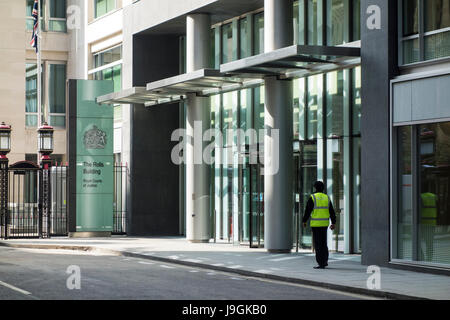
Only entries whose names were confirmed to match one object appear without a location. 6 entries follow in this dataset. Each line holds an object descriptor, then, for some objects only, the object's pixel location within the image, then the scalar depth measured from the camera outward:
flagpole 37.44
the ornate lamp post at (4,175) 28.56
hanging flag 36.83
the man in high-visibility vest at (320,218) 18.53
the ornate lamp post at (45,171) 28.88
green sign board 30.14
